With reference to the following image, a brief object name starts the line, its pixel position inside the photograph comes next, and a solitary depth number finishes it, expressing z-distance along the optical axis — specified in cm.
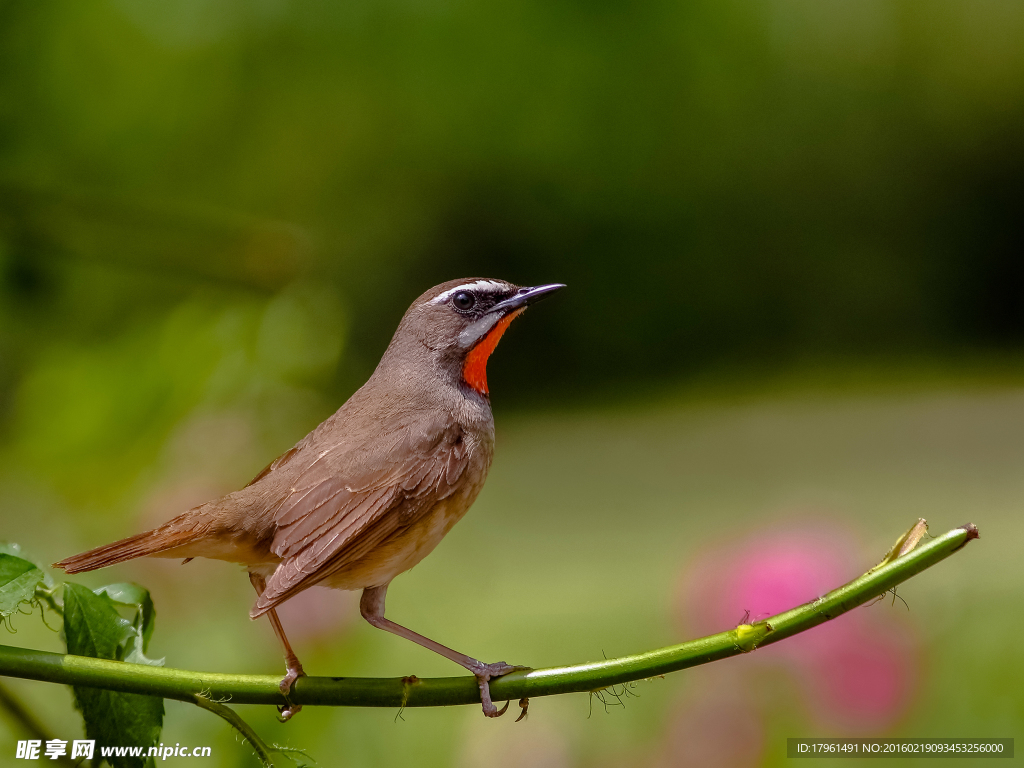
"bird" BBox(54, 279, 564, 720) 411
